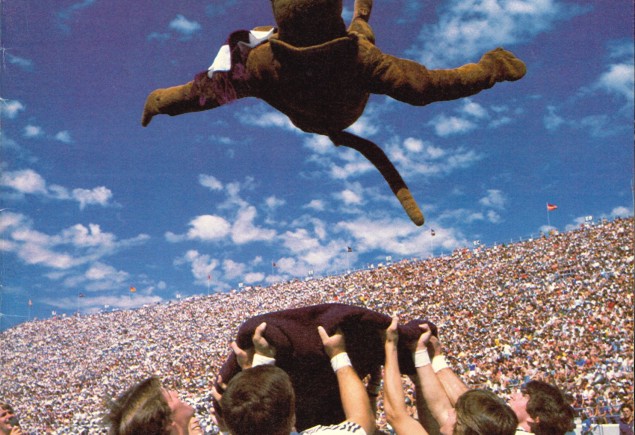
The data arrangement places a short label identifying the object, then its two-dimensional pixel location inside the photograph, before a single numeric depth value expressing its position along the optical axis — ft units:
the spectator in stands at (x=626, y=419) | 22.94
